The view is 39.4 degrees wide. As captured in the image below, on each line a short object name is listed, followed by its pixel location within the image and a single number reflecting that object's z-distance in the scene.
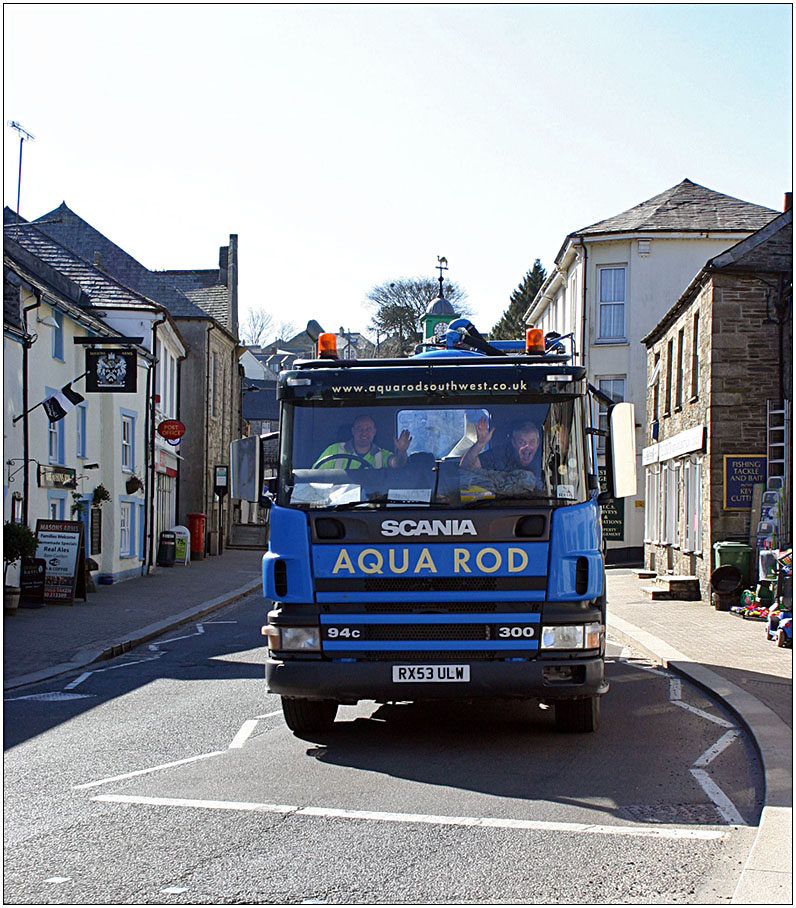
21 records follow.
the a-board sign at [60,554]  21.61
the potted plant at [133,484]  30.23
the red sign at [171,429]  33.50
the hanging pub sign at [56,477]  23.02
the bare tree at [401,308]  67.38
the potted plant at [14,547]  19.36
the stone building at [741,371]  20.41
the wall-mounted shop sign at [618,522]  30.27
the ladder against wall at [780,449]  18.91
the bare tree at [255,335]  84.00
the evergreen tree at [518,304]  81.85
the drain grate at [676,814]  6.32
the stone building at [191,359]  43.22
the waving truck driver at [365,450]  8.34
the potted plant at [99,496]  27.42
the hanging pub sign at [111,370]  24.84
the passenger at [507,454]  8.24
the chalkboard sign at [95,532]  28.00
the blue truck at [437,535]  7.90
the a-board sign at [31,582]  20.84
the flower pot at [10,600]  19.59
